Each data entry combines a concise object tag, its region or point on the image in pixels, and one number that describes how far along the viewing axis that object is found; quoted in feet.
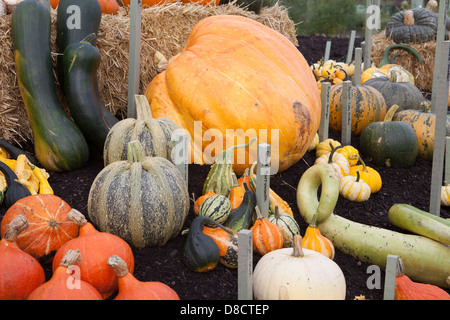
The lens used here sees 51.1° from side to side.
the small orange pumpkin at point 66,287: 5.95
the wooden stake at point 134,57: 10.58
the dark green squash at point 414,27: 23.81
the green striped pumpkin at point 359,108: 14.37
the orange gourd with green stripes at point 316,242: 8.17
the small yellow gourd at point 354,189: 10.76
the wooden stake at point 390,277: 6.44
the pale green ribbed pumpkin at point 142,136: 9.25
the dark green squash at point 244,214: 8.30
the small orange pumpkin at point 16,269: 6.33
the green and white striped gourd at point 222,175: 9.01
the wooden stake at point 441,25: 12.74
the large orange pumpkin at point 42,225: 7.39
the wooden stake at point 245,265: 6.08
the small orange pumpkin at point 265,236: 8.06
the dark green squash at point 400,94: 16.06
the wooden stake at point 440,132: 9.68
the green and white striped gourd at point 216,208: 8.11
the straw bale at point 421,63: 23.38
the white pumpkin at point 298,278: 6.80
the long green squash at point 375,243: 8.61
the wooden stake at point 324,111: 12.56
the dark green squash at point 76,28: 10.78
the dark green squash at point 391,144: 12.56
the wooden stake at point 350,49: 22.89
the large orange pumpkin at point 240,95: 10.25
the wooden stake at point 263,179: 8.15
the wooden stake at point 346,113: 12.96
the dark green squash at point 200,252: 7.37
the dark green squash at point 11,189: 8.73
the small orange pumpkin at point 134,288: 6.19
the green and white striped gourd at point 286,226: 8.39
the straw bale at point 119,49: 11.00
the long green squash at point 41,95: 10.14
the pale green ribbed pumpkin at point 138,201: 7.71
